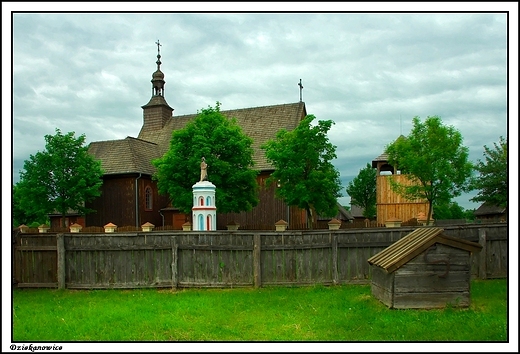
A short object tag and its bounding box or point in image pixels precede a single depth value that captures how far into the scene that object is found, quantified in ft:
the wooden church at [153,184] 97.81
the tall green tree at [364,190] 228.63
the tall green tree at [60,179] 97.04
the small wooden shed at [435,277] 30.48
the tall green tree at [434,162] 80.12
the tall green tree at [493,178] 69.92
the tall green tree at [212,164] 81.41
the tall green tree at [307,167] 77.30
